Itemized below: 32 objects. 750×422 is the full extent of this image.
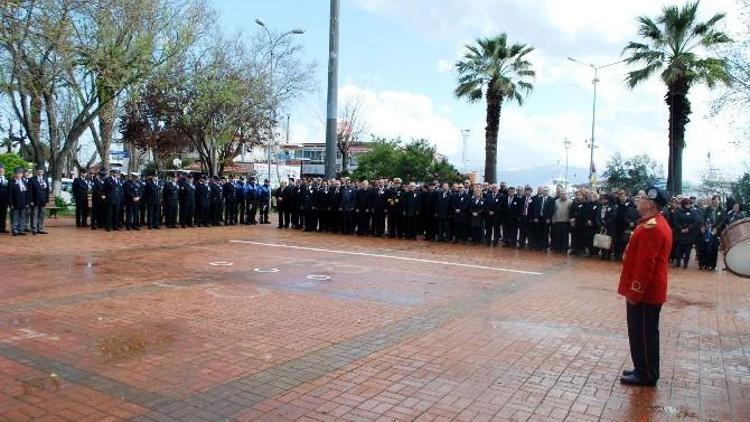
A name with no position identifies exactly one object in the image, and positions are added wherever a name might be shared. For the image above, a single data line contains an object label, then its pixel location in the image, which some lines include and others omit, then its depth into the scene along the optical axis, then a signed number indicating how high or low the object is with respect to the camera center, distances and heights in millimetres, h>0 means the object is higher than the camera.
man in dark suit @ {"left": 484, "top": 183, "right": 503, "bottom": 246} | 18328 -151
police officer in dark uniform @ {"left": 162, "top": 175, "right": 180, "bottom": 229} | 20531 -15
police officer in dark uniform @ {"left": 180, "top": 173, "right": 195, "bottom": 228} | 21062 -35
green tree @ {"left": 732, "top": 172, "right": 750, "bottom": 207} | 25352 +1103
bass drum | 6602 -361
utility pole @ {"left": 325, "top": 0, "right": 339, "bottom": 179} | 23297 +5130
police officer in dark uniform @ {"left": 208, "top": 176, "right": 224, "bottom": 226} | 22094 +33
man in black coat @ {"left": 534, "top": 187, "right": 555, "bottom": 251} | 17531 -169
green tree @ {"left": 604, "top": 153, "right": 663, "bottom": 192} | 33281 +2107
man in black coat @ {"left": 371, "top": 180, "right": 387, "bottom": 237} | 20172 -55
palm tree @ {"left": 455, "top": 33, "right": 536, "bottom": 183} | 31031 +6664
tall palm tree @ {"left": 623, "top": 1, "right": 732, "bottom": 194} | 26203 +6349
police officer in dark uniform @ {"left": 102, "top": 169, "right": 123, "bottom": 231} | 18844 +3
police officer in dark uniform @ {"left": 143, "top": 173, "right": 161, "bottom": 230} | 19922 -31
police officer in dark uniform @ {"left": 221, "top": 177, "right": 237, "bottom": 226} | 22766 +46
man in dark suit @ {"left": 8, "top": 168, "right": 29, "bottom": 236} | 16734 -151
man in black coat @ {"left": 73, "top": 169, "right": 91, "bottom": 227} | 19562 +36
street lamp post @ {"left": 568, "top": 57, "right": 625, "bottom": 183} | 48288 +4112
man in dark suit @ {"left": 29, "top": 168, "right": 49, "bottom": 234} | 17109 -63
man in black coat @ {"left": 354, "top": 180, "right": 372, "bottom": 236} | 20453 -66
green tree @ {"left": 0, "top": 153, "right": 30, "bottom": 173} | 30828 +1714
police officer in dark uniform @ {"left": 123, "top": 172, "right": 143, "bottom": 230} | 19250 -73
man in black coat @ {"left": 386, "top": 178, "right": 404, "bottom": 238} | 19906 -101
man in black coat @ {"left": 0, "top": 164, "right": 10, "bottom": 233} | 16991 -56
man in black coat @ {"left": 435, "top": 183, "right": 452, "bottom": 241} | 19000 -90
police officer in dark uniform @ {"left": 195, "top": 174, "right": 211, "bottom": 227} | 21578 -51
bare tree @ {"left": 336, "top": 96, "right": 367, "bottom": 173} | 57594 +6407
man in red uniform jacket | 5914 -665
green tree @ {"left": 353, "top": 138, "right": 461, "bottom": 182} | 36125 +2462
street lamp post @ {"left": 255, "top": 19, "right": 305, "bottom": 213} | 32531 +6740
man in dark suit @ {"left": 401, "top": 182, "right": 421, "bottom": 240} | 19547 -58
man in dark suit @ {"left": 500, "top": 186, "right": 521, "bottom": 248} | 18047 -161
